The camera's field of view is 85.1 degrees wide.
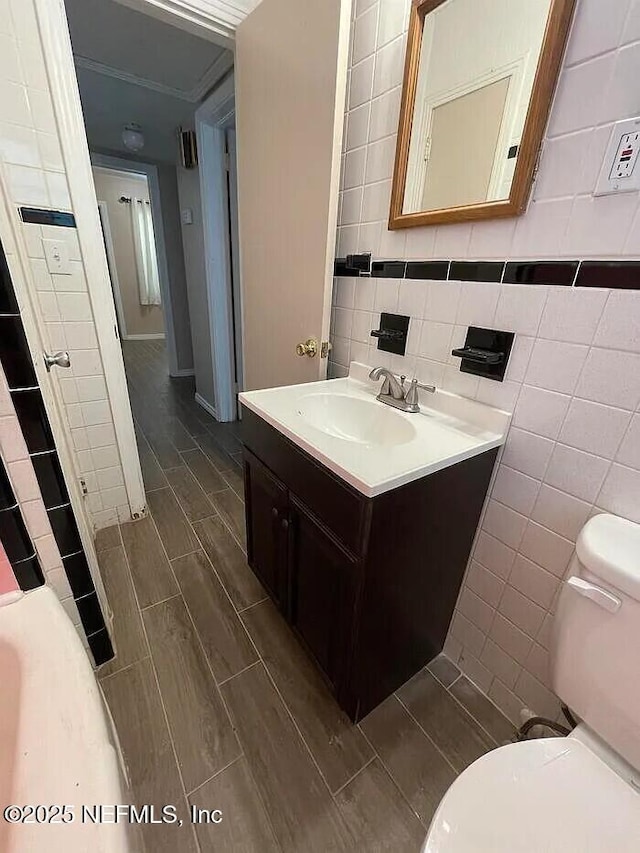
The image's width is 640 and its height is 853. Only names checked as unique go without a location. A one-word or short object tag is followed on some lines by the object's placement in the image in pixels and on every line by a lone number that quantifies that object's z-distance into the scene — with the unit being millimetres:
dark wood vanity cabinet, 780
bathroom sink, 740
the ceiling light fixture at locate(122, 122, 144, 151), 2488
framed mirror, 725
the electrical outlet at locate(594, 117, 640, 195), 627
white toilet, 560
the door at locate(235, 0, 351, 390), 1050
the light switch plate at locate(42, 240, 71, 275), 1273
